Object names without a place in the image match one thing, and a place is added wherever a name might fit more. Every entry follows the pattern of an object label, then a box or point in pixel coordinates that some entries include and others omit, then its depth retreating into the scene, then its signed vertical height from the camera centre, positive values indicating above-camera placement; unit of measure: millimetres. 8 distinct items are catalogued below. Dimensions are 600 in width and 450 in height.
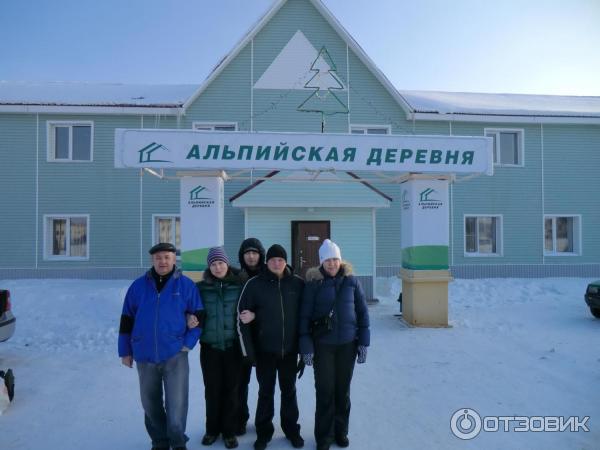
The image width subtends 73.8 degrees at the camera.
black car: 8672 -1446
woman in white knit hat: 3496 -914
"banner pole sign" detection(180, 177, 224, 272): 7195 +283
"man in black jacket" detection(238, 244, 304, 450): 3502 -892
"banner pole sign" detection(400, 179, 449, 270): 8078 +176
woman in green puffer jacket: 3506 -1026
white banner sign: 6684 +1439
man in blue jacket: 3295 -880
